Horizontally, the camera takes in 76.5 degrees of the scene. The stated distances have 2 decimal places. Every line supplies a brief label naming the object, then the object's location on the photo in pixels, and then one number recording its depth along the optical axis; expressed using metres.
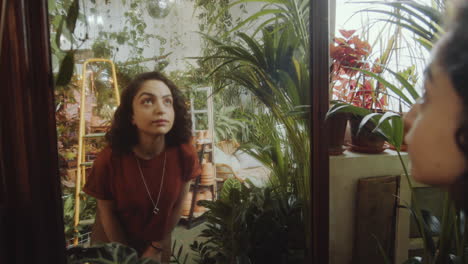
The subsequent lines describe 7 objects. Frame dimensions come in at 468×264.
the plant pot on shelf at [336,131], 1.09
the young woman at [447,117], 0.28
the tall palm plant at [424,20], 0.77
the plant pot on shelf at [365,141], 1.16
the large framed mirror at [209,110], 0.92
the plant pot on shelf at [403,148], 1.23
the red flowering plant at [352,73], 1.11
